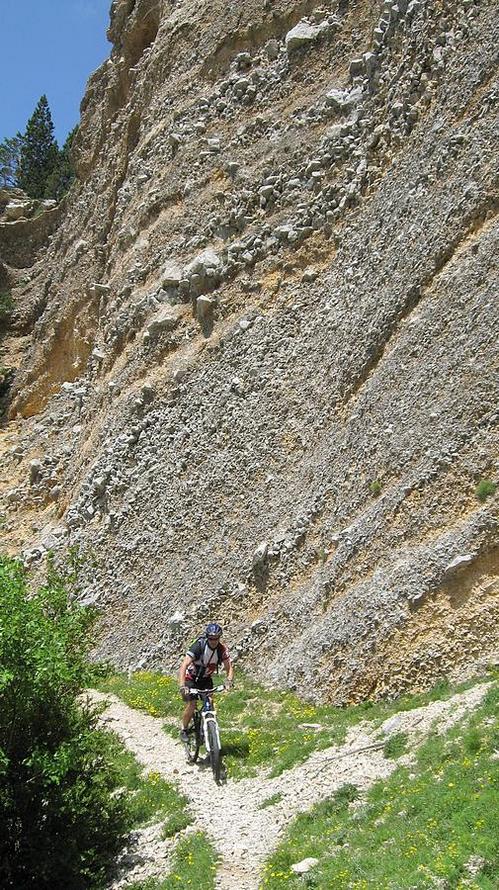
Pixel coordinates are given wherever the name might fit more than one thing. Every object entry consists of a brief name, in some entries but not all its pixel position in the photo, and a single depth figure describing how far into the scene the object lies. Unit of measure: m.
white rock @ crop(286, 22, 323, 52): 27.33
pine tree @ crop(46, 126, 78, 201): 57.00
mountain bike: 12.22
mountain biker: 12.67
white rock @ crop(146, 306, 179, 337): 27.02
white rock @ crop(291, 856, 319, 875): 8.91
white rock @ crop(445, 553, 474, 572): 12.62
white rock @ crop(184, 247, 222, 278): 26.33
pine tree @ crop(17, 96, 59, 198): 60.56
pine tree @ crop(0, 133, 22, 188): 62.22
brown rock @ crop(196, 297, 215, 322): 25.52
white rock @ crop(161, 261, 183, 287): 27.80
